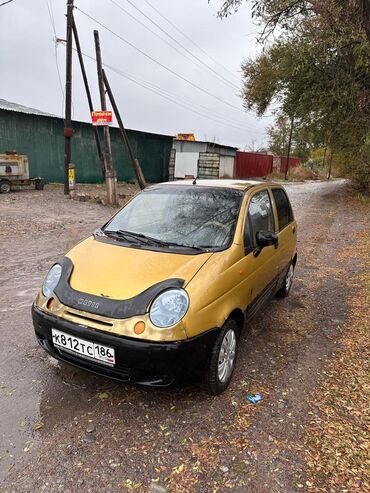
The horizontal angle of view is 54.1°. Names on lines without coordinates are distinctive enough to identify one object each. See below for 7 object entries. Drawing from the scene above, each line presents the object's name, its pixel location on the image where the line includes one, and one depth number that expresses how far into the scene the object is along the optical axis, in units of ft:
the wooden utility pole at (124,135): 49.65
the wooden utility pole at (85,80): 47.70
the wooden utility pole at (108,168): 42.39
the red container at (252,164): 104.69
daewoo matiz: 8.08
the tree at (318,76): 17.97
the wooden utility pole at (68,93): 45.37
